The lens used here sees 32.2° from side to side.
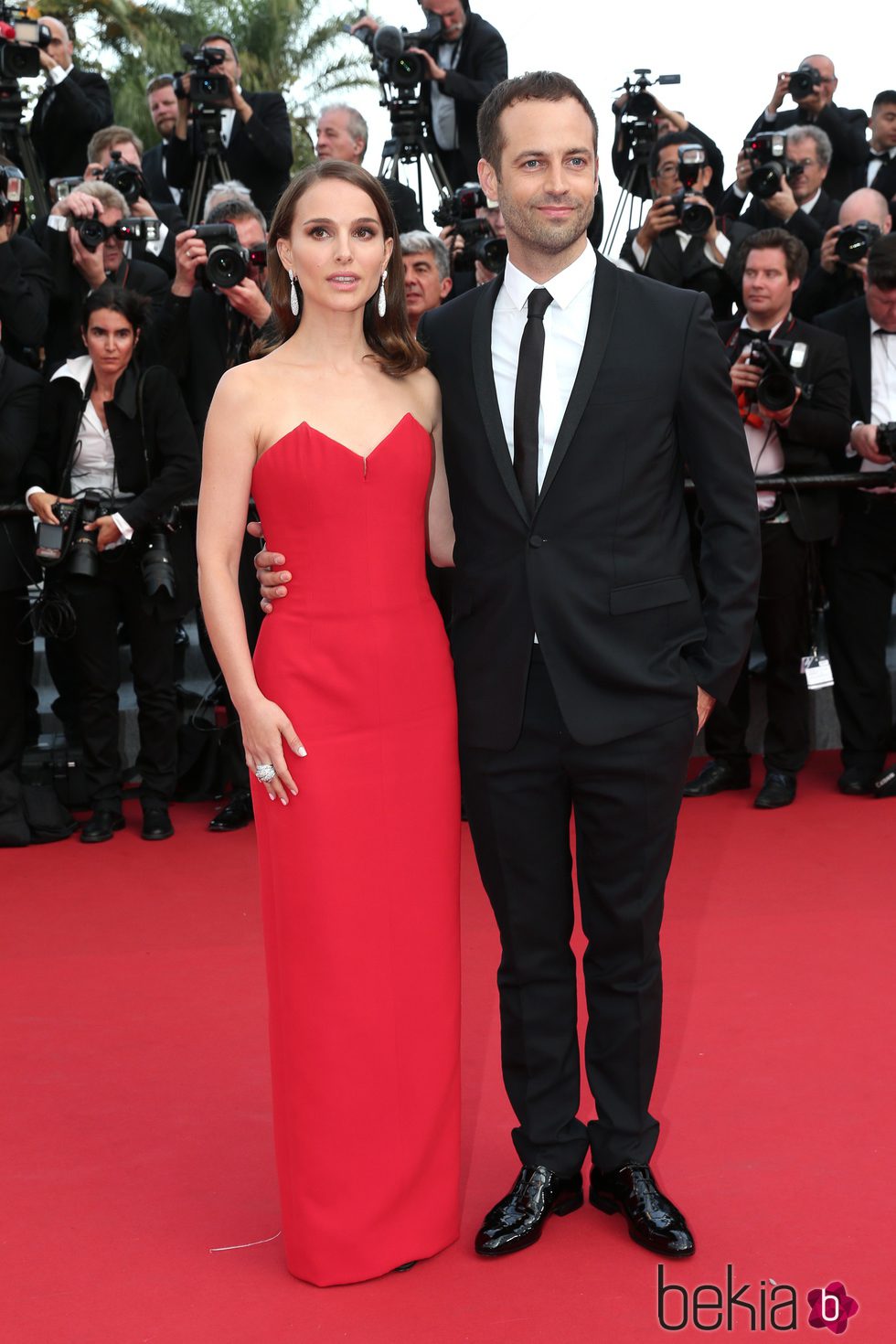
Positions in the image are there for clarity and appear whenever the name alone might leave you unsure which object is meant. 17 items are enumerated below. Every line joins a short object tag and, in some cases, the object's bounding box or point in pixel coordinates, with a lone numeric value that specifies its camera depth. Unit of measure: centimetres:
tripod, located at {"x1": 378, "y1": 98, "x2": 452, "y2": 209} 666
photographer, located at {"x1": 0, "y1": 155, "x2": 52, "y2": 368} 538
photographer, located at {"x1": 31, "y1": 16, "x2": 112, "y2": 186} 652
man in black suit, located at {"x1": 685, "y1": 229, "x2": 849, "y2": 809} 499
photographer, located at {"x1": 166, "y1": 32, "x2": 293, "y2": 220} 644
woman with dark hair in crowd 491
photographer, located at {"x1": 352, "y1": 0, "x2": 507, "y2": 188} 681
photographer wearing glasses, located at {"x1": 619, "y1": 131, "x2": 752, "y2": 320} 557
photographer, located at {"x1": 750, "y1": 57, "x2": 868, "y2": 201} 682
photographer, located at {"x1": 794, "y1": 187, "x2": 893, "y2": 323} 557
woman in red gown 233
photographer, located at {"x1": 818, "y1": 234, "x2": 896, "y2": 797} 515
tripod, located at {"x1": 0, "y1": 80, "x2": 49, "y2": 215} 638
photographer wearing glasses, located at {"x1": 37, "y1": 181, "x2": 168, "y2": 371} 548
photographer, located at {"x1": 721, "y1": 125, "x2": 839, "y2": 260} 636
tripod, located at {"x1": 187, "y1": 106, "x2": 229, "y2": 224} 638
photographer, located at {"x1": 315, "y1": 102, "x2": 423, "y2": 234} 616
